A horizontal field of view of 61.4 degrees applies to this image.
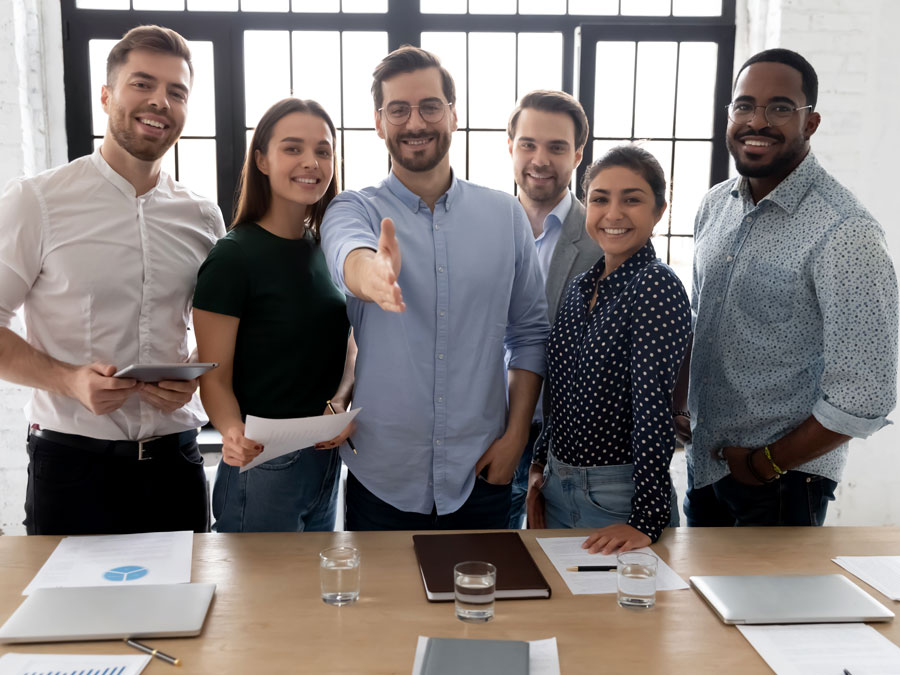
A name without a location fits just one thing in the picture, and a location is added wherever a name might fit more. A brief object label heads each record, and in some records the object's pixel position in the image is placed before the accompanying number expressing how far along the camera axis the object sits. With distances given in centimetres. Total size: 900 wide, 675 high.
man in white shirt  187
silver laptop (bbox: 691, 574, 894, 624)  131
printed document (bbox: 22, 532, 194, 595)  145
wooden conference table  119
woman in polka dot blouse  163
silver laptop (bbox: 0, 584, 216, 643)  123
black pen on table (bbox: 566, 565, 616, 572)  151
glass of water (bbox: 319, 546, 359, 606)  136
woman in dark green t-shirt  185
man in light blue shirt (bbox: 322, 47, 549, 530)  188
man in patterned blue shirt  175
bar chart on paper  114
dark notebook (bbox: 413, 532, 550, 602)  139
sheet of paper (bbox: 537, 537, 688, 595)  145
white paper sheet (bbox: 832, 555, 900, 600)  146
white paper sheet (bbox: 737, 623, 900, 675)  116
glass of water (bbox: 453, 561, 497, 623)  130
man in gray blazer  234
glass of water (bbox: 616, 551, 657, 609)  135
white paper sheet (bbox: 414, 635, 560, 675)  115
